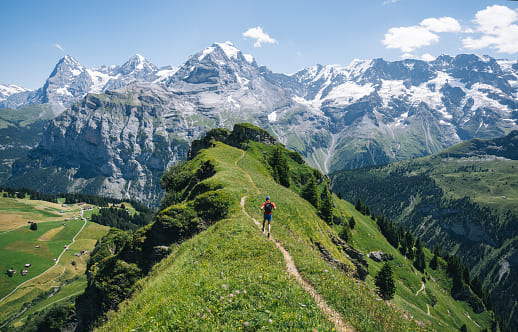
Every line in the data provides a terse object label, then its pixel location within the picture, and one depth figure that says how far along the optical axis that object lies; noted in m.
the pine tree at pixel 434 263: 150.38
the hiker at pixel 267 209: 24.45
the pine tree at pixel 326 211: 75.18
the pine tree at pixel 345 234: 94.21
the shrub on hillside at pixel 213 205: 30.34
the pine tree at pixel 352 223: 126.75
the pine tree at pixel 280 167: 90.81
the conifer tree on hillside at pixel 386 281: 68.44
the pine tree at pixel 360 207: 170.65
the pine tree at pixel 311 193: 79.00
